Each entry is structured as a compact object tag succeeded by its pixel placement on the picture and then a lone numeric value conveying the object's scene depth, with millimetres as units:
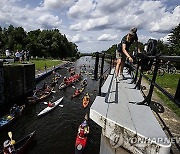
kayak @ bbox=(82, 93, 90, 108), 20034
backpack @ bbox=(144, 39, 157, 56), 3117
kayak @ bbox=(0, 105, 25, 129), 14286
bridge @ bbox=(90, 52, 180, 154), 1572
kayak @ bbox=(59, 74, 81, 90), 28321
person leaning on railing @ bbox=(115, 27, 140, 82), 4494
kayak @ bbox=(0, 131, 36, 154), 11085
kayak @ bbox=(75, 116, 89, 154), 11223
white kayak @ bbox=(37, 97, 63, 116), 17501
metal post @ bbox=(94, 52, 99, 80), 3769
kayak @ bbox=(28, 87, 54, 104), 20215
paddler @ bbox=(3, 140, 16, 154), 10229
